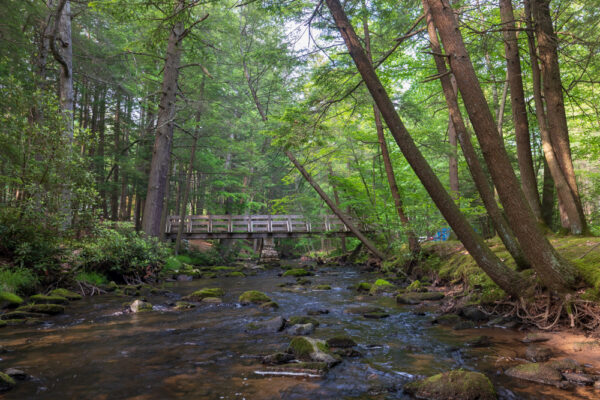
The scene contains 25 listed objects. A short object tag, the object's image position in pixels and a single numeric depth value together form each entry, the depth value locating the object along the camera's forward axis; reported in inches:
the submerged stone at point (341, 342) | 171.0
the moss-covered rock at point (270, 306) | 270.3
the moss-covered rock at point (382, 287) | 336.1
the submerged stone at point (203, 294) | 308.9
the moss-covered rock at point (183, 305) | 269.2
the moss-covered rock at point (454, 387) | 111.4
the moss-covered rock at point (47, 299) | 252.8
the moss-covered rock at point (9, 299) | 227.3
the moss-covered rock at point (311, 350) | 146.3
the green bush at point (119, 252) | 328.2
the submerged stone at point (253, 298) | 294.4
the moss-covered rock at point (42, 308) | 227.0
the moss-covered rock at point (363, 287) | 349.4
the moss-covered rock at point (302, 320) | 213.9
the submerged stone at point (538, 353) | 141.1
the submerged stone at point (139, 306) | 254.2
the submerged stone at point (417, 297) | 277.9
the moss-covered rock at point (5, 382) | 116.0
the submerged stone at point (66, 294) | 280.1
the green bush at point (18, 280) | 245.8
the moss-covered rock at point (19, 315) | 207.0
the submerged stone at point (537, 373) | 121.3
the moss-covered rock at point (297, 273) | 522.8
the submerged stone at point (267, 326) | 201.6
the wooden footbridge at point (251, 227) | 717.9
